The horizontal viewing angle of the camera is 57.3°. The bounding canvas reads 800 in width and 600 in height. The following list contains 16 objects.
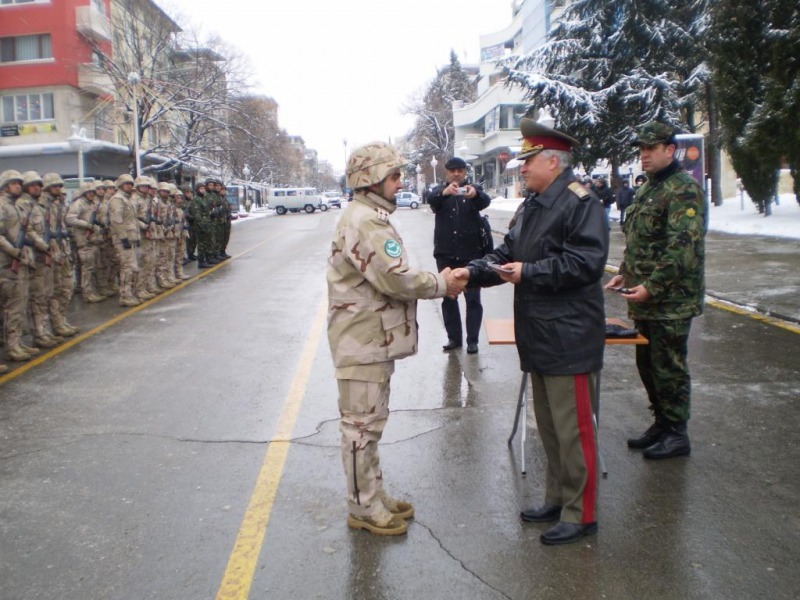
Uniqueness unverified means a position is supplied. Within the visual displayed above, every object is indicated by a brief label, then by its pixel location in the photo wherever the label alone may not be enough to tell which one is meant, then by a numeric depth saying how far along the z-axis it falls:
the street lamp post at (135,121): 26.73
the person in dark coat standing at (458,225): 7.22
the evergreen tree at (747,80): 18.47
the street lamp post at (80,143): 19.88
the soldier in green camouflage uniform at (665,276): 4.48
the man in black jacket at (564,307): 3.55
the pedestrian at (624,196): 22.88
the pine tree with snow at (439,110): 85.69
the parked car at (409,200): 62.88
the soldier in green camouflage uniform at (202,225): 17.16
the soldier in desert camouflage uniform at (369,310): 3.59
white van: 61.56
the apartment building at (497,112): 65.88
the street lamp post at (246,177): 64.36
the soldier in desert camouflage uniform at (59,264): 9.40
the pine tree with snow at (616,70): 26.19
